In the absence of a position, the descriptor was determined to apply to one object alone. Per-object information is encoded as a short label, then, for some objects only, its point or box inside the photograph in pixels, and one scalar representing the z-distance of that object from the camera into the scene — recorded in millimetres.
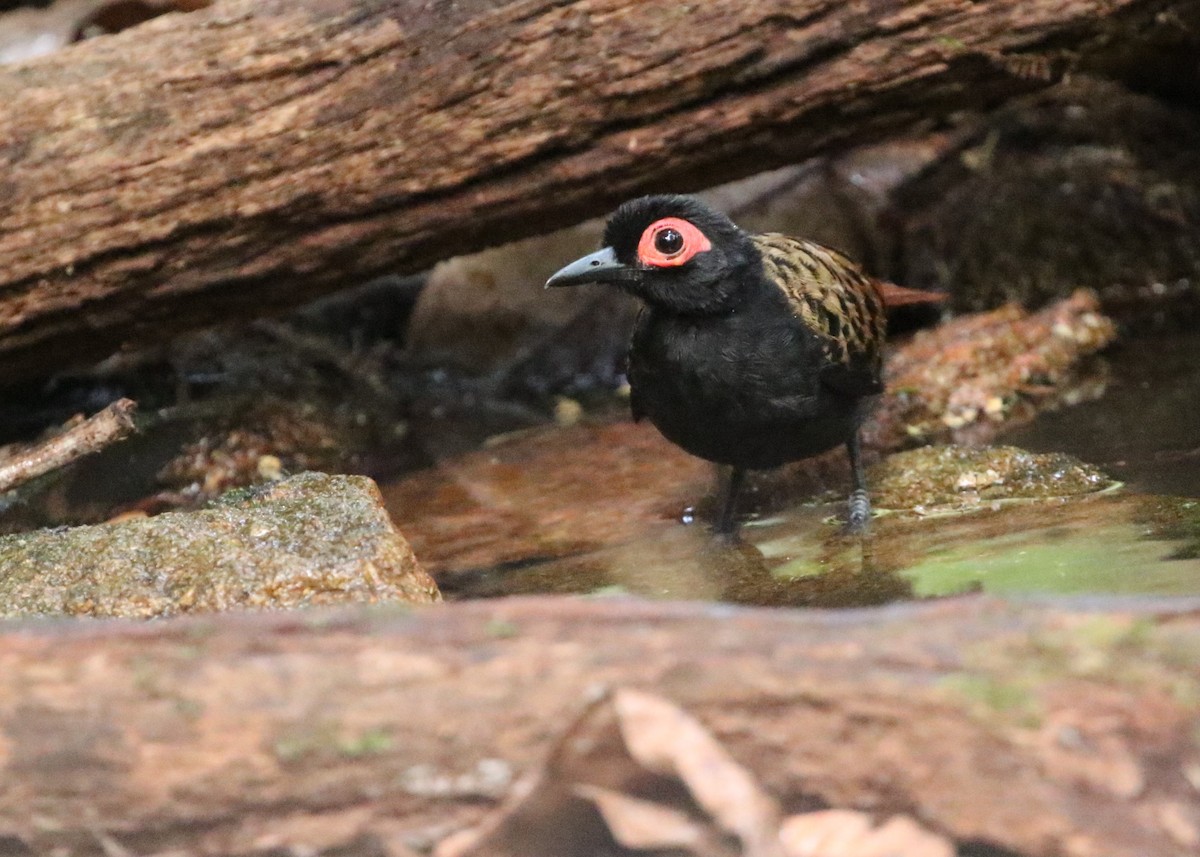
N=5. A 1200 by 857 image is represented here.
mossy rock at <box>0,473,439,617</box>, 6535
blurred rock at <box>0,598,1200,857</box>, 3748
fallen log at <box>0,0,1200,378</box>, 9578
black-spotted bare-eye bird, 8398
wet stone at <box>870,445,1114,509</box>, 8555
